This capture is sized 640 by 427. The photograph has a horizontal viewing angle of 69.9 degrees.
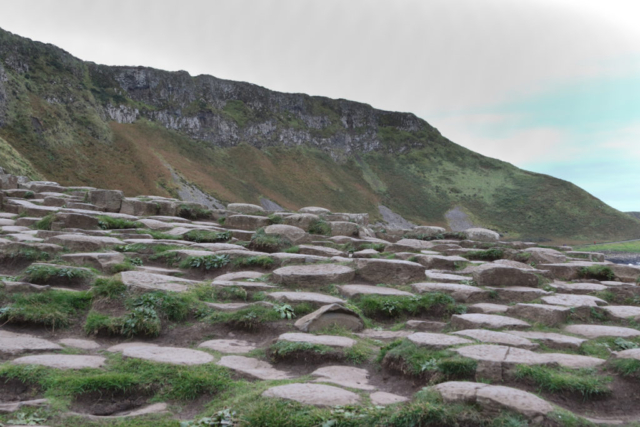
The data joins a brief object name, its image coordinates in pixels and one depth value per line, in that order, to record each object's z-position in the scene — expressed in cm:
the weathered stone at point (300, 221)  1303
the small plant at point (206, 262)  771
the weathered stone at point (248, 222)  1315
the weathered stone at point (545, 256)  1090
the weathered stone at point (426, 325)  553
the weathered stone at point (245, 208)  1711
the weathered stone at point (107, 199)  1408
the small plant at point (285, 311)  554
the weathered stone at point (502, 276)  746
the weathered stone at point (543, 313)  577
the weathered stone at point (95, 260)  701
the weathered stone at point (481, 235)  1758
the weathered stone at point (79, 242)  780
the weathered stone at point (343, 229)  1284
